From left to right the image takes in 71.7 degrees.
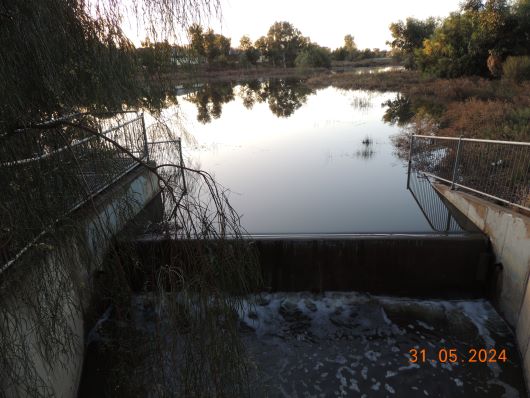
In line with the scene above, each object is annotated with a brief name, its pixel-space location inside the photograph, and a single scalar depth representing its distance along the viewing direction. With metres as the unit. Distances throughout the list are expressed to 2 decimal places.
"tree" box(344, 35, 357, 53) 88.69
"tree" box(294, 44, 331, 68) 62.50
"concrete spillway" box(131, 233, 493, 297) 5.93
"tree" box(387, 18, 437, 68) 42.16
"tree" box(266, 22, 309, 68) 64.81
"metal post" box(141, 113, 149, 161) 7.56
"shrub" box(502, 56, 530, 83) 22.47
